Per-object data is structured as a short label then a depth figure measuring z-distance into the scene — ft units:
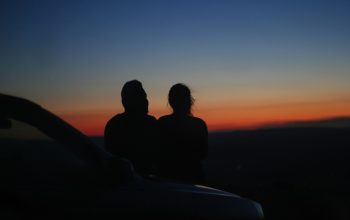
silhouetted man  21.33
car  11.10
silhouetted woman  21.58
